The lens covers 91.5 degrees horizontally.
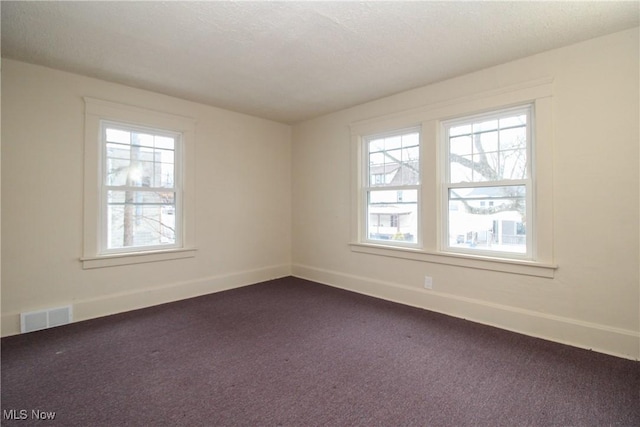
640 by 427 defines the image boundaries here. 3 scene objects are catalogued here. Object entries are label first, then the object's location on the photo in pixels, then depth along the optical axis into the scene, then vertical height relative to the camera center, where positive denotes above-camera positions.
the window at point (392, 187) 3.73 +0.39
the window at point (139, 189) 3.47 +0.35
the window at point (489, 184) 2.93 +0.33
